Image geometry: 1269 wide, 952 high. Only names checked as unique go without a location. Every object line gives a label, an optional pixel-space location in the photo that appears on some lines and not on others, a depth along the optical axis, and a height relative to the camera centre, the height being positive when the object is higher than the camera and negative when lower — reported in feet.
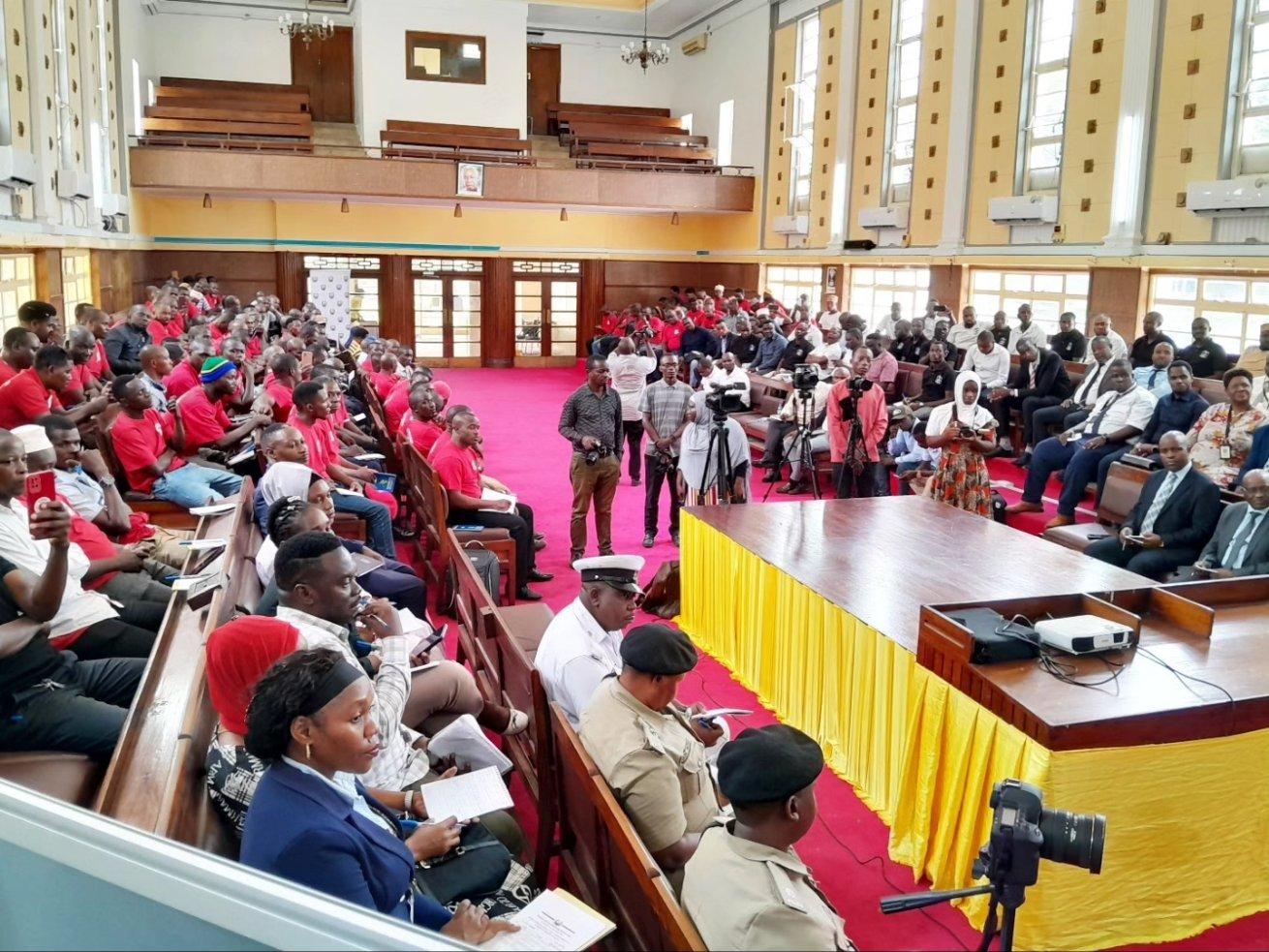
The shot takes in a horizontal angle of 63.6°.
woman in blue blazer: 6.43 -3.11
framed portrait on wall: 56.39 +7.53
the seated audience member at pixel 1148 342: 31.04 -0.27
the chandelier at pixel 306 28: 57.93 +16.43
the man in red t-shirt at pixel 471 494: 20.43 -3.53
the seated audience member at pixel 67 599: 11.23 -3.24
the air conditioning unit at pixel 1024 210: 37.50 +4.46
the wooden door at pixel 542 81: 70.13 +16.16
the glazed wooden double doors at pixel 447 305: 65.90 +0.73
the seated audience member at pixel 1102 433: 26.55 -2.66
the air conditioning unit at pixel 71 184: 34.04 +4.20
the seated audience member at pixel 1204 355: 29.81 -0.61
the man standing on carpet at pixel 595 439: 22.84 -2.62
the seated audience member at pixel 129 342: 29.66 -0.97
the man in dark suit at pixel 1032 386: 33.01 -1.83
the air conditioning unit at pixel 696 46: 66.44 +17.96
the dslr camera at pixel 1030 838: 7.06 -3.53
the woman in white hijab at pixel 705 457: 22.97 -3.00
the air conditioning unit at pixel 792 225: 55.47 +5.46
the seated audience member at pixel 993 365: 34.22 -1.19
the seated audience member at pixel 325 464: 20.16 -3.02
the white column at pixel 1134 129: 33.09 +6.66
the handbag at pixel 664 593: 20.93 -5.48
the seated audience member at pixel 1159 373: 28.81 -1.14
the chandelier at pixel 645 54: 62.49 +16.91
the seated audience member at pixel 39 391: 18.76 -1.54
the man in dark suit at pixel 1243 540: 16.79 -3.42
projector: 11.64 -3.44
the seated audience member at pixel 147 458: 18.67 -2.71
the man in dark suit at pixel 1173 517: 18.90 -3.43
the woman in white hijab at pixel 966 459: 21.80 -2.78
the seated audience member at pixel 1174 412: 25.41 -1.96
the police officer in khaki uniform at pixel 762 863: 6.55 -3.61
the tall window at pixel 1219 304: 31.22 +0.94
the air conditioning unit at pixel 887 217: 46.26 +4.99
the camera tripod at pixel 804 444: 25.34 -3.38
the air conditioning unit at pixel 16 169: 27.55 +3.83
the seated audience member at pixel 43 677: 9.56 -3.55
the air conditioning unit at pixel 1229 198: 29.12 +3.96
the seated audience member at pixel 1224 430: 23.13 -2.18
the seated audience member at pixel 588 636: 10.75 -3.41
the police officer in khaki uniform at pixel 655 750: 8.70 -3.72
